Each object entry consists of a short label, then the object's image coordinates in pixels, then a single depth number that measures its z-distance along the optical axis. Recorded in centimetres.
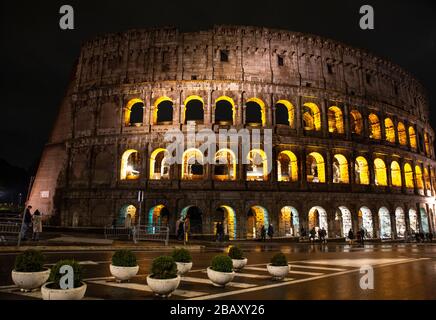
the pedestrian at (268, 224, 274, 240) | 2367
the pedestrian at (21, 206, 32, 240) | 1586
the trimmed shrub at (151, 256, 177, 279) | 626
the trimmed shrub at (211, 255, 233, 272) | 731
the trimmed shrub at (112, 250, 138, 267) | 747
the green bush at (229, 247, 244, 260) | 970
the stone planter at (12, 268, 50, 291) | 625
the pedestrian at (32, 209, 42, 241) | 1636
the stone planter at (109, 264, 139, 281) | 741
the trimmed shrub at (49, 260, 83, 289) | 545
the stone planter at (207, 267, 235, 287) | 721
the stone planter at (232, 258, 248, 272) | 959
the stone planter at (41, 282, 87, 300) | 523
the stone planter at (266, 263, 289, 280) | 823
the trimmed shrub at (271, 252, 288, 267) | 836
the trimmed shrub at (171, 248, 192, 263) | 859
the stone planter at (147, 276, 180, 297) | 611
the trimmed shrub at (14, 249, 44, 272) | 634
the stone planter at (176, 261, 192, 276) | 848
